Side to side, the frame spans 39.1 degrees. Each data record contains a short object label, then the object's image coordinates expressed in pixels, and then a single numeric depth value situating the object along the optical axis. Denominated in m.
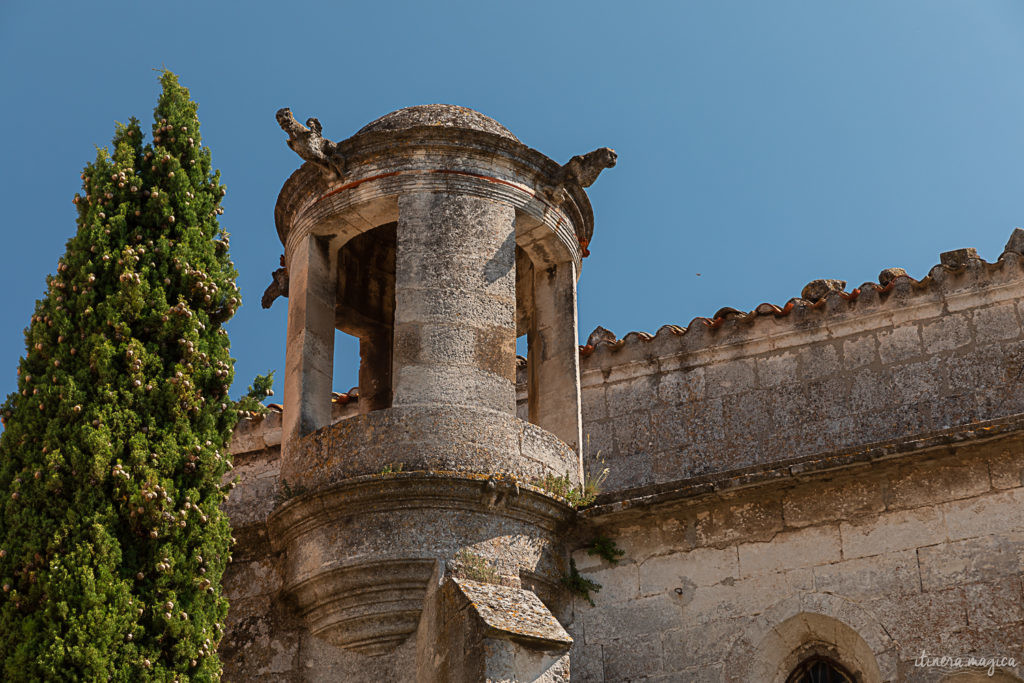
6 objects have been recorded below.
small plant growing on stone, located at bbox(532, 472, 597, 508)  8.03
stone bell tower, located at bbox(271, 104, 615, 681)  7.64
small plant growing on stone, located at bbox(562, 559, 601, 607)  7.92
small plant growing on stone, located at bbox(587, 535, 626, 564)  7.96
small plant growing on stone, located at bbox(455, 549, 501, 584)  7.59
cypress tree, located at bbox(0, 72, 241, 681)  6.88
